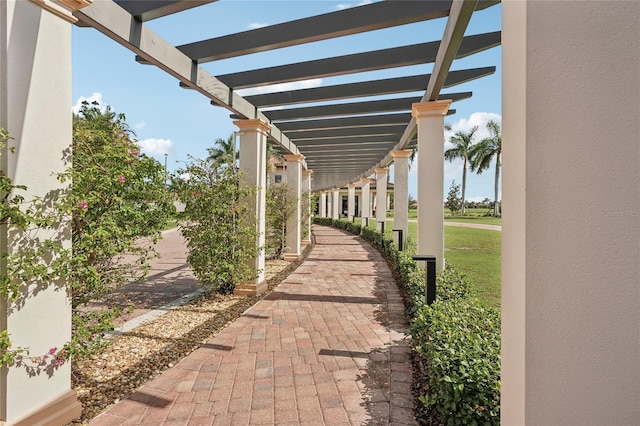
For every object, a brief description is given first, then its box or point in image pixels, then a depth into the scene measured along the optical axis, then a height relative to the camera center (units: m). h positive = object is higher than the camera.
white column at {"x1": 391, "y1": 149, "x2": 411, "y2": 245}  9.17 +0.92
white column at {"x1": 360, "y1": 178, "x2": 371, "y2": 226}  17.36 +1.01
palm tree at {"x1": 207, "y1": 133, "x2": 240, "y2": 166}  34.06 +7.65
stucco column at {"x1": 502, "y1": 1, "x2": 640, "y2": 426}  1.22 +0.02
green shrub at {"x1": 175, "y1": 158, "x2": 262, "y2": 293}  5.51 -0.14
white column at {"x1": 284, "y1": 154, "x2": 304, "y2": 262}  9.80 +0.10
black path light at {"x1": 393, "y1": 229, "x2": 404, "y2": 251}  8.13 -0.63
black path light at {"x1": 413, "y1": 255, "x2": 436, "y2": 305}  3.43 -0.77
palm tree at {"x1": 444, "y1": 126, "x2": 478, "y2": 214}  39.56 +9.16
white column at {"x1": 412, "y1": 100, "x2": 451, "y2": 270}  5.05 +0.65
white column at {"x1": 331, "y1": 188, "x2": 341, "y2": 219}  27.91 +1.25
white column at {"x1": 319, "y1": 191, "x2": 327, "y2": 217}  31.82 +1.38
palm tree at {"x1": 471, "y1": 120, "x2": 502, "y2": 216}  35.97 +8.04
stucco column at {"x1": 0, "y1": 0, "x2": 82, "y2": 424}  2.06 +0.40
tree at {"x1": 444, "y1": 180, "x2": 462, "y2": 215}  36.53 +2.05
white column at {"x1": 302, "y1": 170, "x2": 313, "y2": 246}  12.70 +0.05
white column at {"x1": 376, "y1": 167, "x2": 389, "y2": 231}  12.72 +1.01
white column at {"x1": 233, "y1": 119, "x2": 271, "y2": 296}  5.93 +0.94
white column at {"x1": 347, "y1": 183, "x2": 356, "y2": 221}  21.03 +1.11
